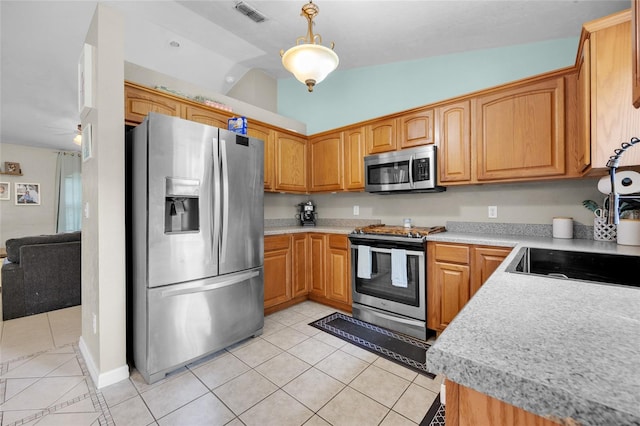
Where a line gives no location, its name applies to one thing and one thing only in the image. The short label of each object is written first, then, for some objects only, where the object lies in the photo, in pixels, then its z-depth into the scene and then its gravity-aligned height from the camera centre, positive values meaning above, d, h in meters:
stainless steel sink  1.46 -0.33
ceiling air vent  2.56 +1.95
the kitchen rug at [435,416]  1.53 -1.20
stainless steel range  2.52 -0.66
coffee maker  3.99 -0.05
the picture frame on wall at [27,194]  6.06 +0.44
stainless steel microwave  2.74 +0.44
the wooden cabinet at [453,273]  2.21 -0.54
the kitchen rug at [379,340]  2.20 -1.19
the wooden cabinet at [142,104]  2.27 +0.96
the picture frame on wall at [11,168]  5.90 +0.99
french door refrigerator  1.89 -0.22
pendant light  2.03 +1.17
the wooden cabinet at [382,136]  3.05 +0.88
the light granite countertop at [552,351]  0.37 -0.25
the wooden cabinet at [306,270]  3.08 -0.70
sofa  2.99 -0.71
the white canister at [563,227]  2.22 -0.13
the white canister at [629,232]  1.80 -0.15
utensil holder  2.04 -0.15
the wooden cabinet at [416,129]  2.79 +0.88
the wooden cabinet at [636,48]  0.67 +0.41
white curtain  6.50 +0.52
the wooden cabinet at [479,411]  0.42 -0.33
